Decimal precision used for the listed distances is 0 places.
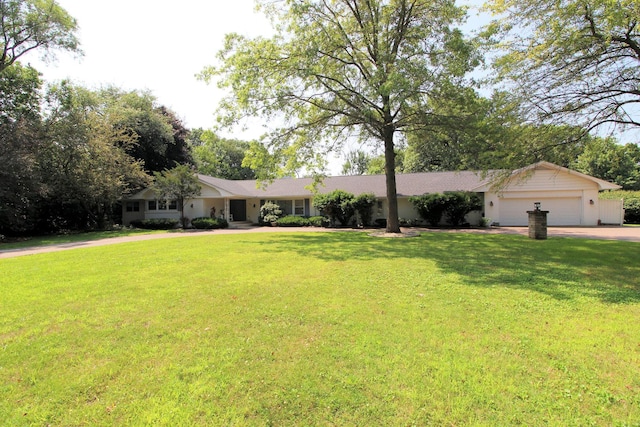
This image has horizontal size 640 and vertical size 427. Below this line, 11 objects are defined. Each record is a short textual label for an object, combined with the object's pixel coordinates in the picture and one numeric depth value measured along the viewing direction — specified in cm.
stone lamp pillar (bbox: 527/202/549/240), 1356
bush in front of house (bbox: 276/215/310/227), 2422
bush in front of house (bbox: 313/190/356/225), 2208
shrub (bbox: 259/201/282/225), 2558
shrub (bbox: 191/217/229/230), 2353
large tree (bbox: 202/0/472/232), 1338
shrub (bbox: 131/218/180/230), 2433
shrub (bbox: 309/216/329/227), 2349
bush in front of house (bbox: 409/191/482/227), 2084
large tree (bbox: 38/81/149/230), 2020
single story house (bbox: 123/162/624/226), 2141
